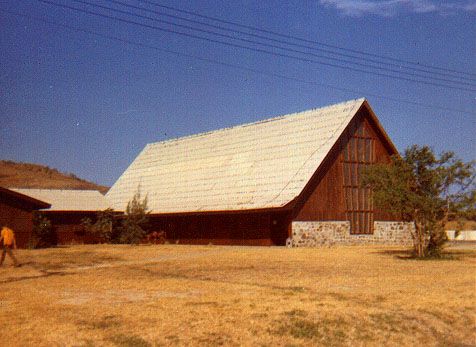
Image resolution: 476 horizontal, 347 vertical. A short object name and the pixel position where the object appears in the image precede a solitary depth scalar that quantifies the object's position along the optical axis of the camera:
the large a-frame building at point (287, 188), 39.03
